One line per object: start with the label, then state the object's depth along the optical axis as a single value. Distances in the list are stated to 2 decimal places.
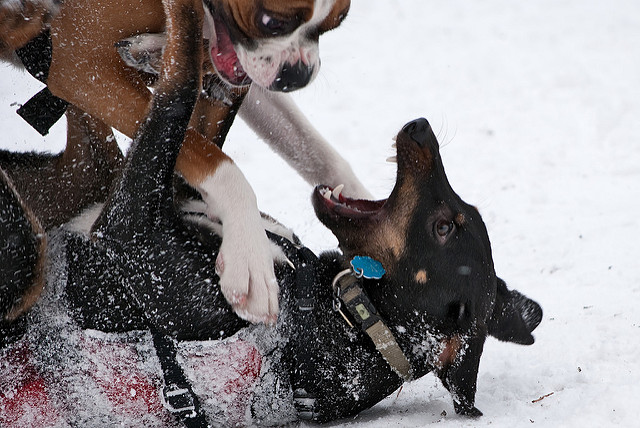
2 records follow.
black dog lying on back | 5.41
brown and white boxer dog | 5.36
